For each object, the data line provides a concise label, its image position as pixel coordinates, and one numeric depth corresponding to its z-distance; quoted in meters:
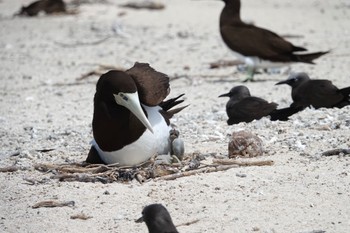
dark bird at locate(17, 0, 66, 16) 40.00
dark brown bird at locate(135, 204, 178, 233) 11.42
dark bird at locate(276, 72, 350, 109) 20.78
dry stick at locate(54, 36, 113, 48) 34.47
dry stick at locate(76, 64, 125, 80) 27.47
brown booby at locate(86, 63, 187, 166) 14.91
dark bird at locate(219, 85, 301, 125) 19.22
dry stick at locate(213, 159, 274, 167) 15.05
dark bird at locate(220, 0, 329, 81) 26.84
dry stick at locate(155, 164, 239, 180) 14.60
